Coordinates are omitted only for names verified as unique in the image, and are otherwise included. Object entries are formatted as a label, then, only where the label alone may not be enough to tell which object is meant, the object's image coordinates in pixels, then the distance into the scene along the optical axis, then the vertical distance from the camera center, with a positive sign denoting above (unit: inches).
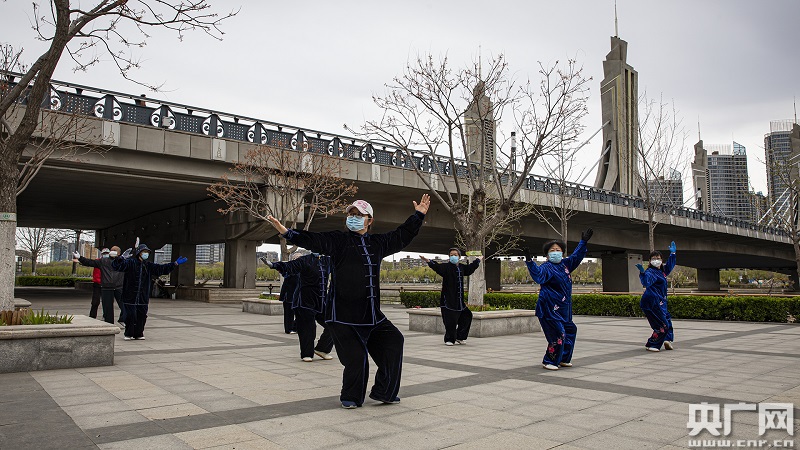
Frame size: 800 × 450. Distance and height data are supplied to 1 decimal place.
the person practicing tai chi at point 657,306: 394.0 -26.7
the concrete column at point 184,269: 1251.2 -0.4
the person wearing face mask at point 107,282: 480.2 -11.2
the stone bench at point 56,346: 282.0 -40.1
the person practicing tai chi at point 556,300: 309.7 -18.3
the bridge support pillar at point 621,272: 1574.8 -11.1
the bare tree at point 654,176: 893.8 +149.6
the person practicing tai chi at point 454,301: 429.7 -24.8
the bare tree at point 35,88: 301.0 +99.1
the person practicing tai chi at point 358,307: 211.6 -14.6
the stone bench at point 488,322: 491.8 -49.0
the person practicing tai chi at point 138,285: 426.0 -12.1
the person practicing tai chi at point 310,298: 344.5 -18.6
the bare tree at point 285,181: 804.6 +130.8
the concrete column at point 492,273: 1839.3 -15.3
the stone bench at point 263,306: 746.5 -51.1
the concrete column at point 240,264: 1082.7 +9.4
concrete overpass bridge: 729.6 +136.2
